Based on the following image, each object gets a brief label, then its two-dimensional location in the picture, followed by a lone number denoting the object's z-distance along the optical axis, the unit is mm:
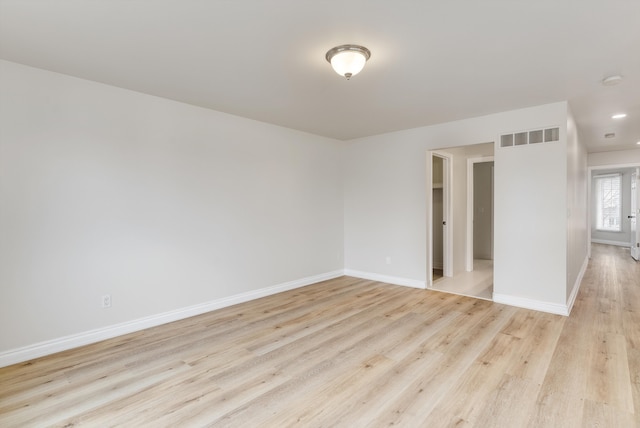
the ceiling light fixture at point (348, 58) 2316
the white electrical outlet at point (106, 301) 3059
